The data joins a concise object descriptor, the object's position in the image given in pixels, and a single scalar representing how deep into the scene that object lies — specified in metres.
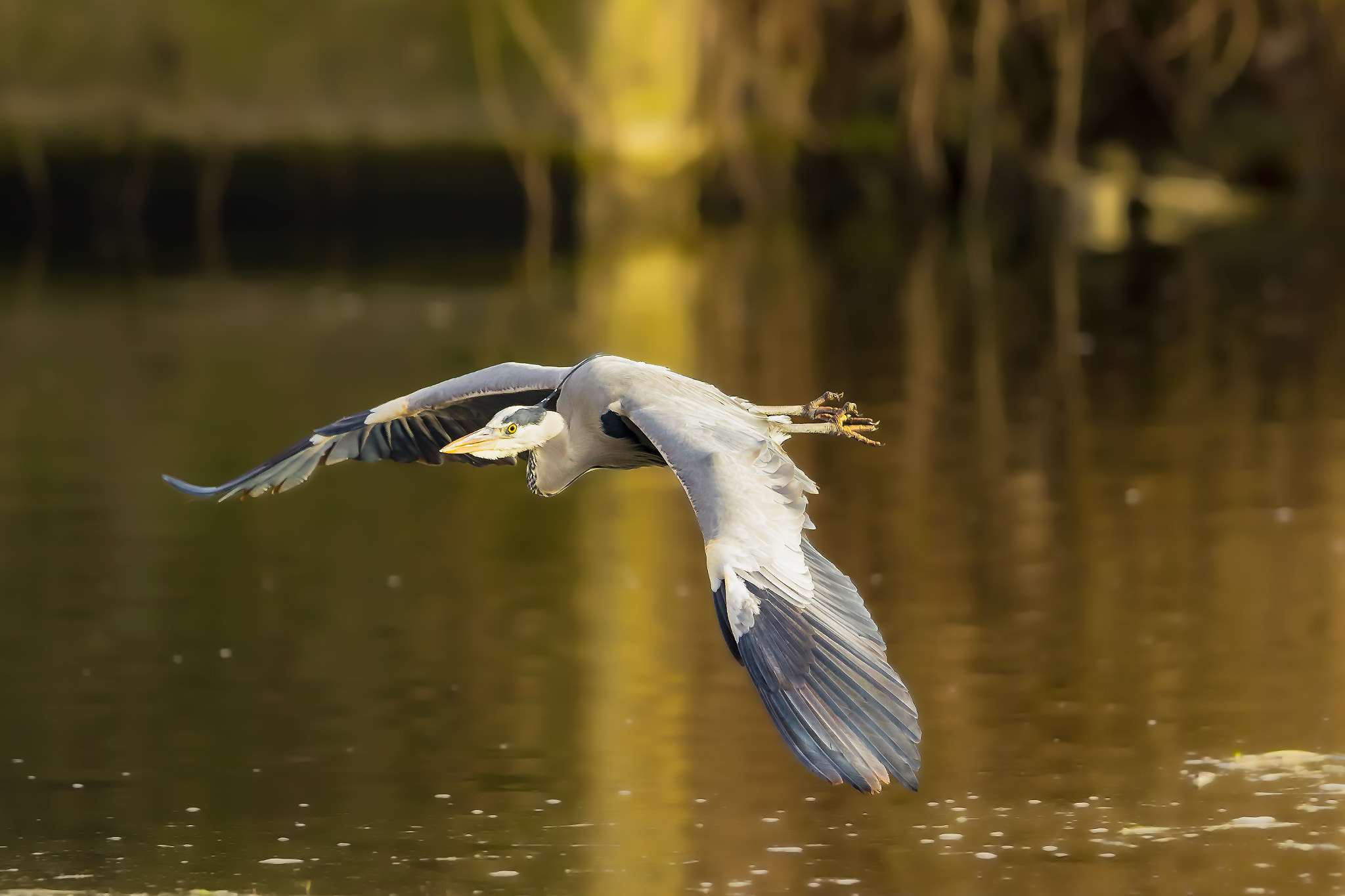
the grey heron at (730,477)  9.92
